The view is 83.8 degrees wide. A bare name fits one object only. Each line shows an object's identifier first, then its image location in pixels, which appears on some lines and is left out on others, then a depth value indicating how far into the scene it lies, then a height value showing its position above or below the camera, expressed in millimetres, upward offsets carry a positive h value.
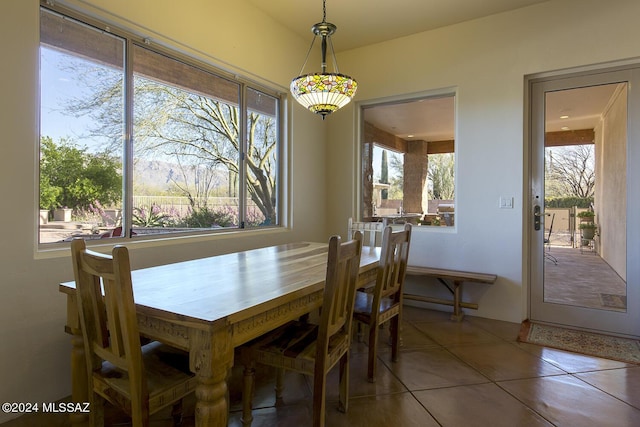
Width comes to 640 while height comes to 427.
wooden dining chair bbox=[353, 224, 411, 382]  2232 -581
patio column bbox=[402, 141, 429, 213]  4117 +424
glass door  3111 +90
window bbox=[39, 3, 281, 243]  2191 +537
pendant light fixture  2213 +769
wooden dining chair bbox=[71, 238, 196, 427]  1262 -554
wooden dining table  1242 -374
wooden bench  3398 -658
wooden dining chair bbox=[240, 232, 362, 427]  1634 -672
